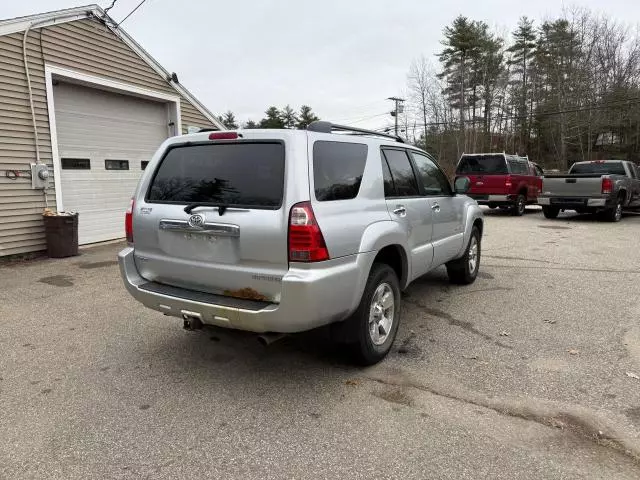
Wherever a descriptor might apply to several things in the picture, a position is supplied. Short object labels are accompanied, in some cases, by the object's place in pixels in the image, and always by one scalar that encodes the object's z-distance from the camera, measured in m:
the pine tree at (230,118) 77.94
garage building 7.98
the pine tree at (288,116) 60.34
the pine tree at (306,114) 62.27
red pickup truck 14.70
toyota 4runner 2.95
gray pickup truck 12.96
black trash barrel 8.27
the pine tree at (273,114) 60.91
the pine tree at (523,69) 40.47
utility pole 44.19
